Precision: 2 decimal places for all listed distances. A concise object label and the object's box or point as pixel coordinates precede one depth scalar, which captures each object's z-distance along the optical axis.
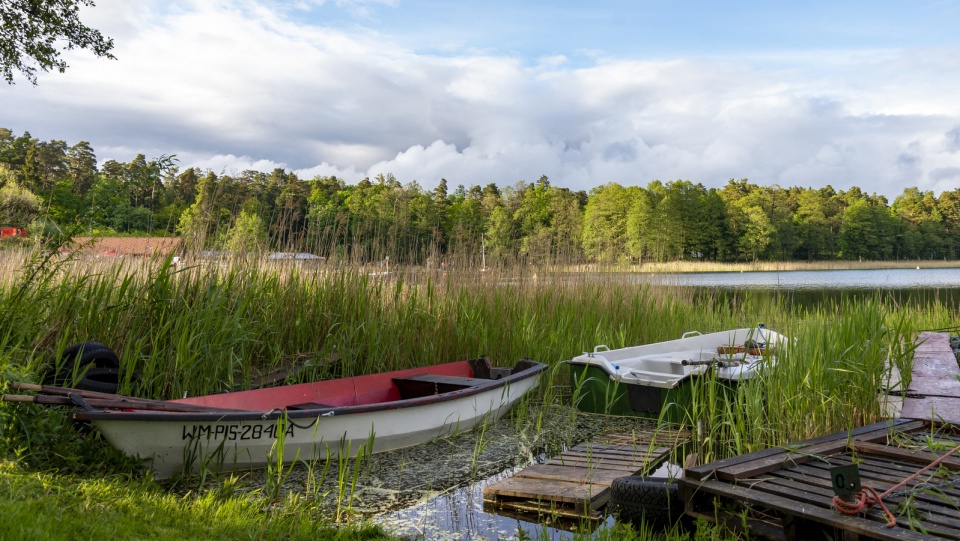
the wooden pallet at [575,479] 4.23
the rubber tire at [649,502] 3.86
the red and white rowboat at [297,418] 4.36
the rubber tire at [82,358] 5.03
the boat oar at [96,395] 4.12
